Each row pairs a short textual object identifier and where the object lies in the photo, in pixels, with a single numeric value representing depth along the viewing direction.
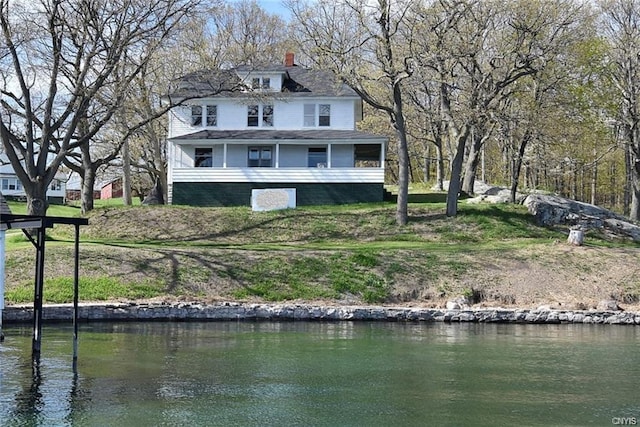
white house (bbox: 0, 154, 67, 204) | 74.38
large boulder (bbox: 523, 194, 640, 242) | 38.59
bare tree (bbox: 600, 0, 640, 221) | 44.34
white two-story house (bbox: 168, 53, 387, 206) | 42.97
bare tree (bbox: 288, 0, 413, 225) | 36.03
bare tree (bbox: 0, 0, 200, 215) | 31.25
